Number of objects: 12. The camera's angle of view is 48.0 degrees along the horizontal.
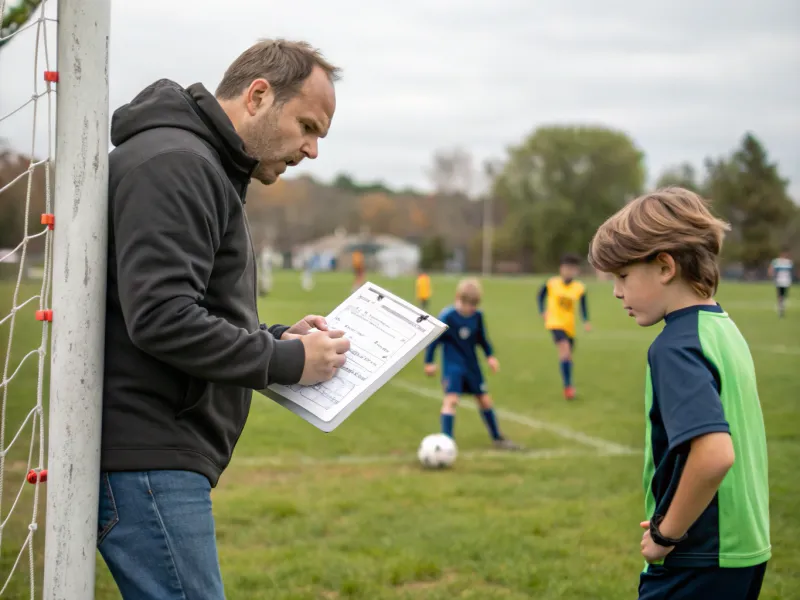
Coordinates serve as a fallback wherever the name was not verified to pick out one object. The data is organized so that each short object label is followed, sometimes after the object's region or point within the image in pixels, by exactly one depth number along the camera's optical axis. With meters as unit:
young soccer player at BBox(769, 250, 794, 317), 28.02
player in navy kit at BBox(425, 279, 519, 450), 8.60
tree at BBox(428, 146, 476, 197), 98.06
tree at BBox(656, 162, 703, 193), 102.28
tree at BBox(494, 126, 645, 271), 83.31
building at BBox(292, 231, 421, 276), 93.69
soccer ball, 7.56
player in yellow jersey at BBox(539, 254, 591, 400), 12.19
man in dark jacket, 2.00
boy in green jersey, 2.18
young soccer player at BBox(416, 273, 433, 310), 26.35
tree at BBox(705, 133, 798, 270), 73.47
